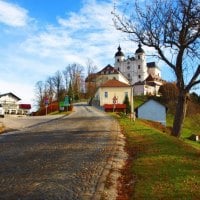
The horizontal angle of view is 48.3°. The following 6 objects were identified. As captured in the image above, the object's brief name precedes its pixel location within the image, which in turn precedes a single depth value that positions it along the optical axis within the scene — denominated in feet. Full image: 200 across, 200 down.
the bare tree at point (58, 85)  194.08
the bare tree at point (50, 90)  187.69
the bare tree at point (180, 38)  41.65
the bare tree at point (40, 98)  172.16
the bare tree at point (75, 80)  203.00
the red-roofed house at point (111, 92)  157.42
